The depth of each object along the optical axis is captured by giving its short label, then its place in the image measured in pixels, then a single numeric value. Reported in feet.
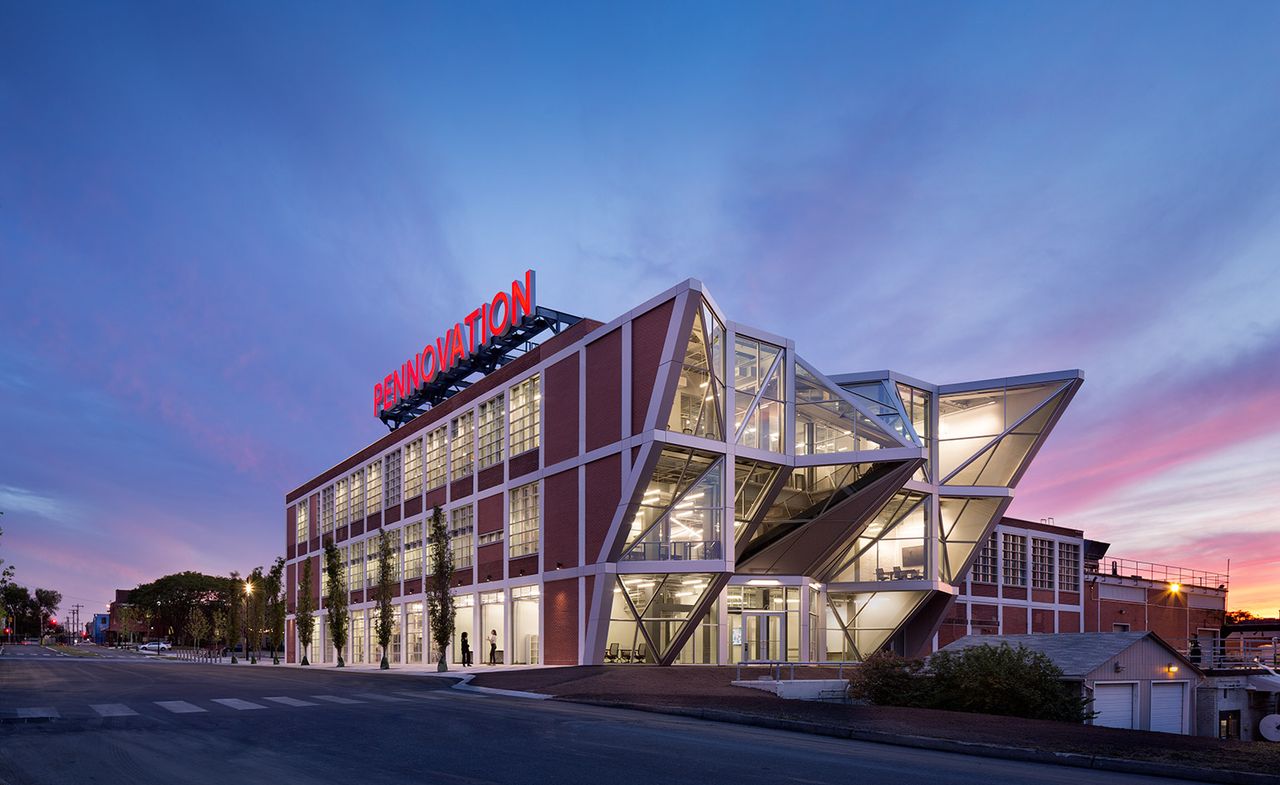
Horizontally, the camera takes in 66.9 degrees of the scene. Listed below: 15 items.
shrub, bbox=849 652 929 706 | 82.07
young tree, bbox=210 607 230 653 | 327.26
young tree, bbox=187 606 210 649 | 346.33
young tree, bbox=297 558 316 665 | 213.25
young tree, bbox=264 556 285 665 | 234.99
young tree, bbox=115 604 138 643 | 536.99
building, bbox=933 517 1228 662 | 206.18
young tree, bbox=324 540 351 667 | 190.29
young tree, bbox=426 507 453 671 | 142.31
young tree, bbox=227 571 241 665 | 294.82
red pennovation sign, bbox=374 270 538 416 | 178.29
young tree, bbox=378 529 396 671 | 168.96
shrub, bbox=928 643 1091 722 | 76.33
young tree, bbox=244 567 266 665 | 251.80
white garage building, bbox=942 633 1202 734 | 102.53
